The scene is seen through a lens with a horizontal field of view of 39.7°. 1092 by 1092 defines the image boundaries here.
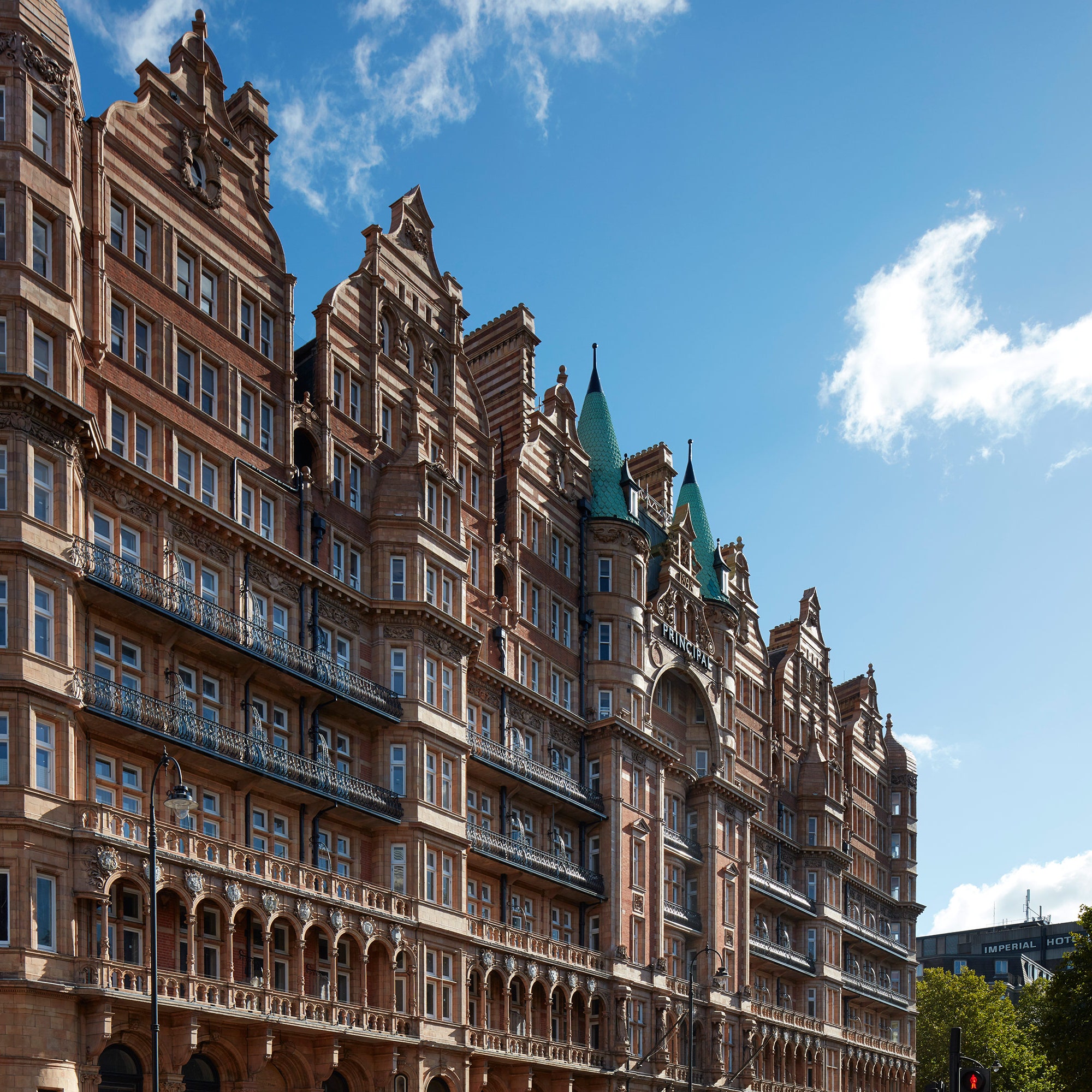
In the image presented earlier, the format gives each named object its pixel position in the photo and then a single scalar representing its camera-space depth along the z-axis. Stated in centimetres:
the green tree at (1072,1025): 7188
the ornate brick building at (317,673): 3934
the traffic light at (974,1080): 2467
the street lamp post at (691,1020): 5719
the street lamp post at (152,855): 3275
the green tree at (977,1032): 10919
